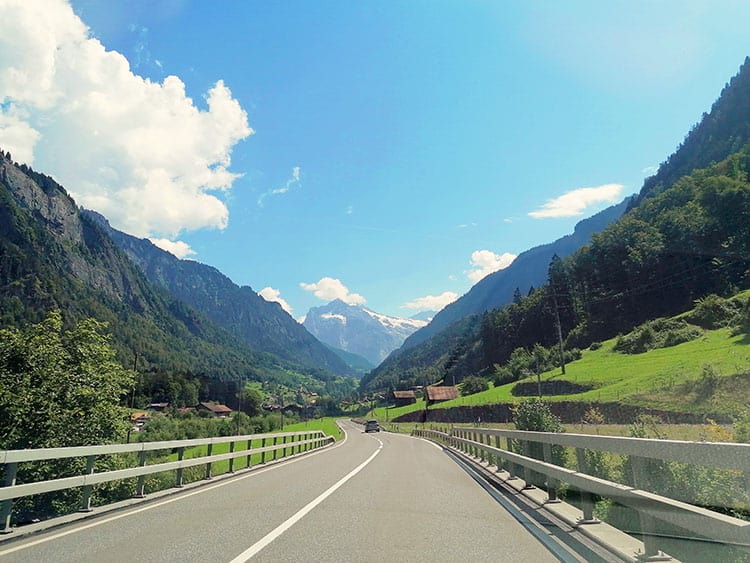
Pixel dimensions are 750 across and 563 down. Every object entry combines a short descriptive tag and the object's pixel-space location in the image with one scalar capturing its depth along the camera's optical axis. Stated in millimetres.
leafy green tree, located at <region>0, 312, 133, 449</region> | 19312
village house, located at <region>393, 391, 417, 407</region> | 156125
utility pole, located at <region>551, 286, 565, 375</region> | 74412
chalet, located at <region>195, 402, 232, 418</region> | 160000
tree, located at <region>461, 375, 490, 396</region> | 110438
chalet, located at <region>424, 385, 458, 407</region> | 114938
